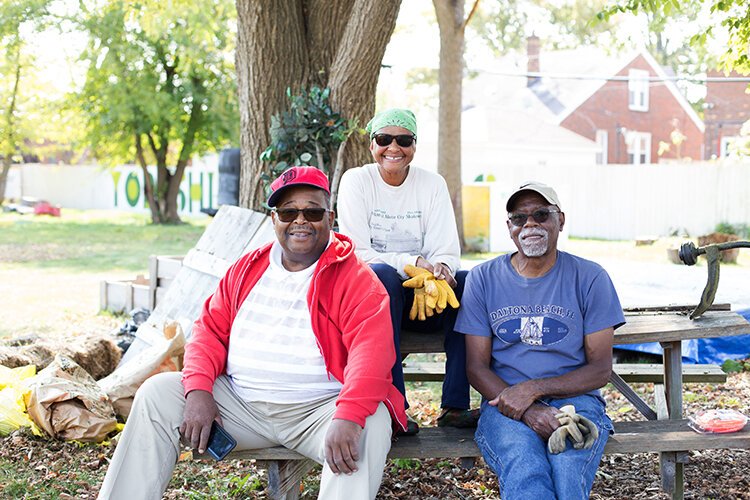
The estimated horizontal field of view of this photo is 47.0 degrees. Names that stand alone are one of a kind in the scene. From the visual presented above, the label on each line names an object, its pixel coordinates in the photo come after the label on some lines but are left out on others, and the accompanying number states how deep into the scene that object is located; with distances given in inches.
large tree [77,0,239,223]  989.2
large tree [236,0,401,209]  260.1
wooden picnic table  160.1
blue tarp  279.4
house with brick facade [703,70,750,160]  1301.7
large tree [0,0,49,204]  1076.5
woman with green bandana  174.4
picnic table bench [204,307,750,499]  146.9
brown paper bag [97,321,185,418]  213.9
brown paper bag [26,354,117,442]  201.2
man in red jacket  133.6
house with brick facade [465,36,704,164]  1354.6
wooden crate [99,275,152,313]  375.6
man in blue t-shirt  141.1
